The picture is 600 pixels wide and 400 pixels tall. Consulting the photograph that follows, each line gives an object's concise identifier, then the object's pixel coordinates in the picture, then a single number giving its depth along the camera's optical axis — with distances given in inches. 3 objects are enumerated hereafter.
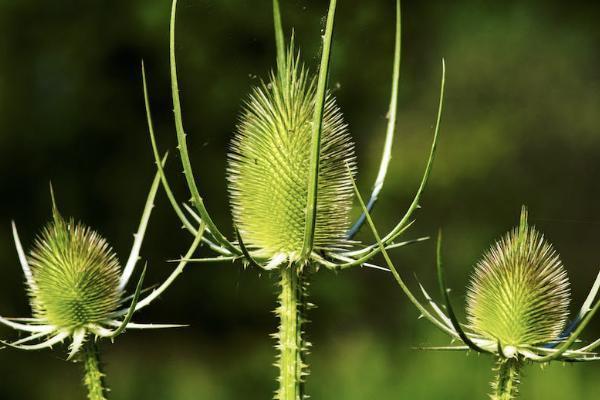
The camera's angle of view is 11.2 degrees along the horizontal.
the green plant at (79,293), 43.6
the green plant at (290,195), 43.3
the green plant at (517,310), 42.7
